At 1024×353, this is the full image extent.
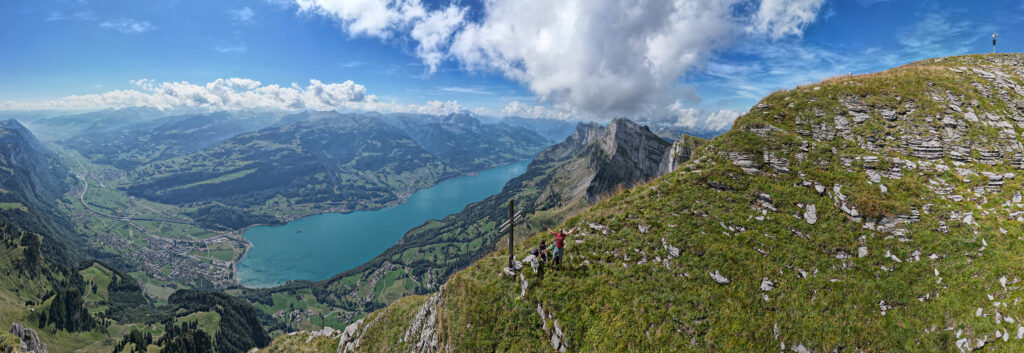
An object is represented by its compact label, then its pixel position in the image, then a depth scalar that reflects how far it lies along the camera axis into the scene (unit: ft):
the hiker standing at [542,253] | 67.72
